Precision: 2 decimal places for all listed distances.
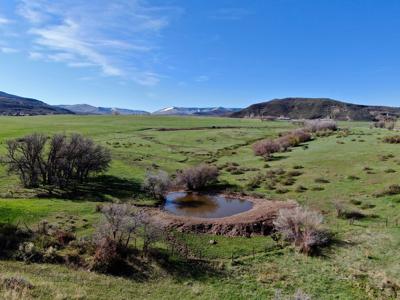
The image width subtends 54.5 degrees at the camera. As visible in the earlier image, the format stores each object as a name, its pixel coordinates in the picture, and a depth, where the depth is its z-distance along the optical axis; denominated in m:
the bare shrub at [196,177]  57.19
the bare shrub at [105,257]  27.24
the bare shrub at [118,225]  30.53
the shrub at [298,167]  66.75
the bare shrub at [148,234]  30.69
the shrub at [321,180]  56.62
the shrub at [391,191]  46.62
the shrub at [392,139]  82.86
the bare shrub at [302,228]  32.03
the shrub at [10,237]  29.32
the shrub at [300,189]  52.67
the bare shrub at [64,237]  31.41
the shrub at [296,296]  21.44
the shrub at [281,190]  52.71
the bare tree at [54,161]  55.50
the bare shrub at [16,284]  20.75
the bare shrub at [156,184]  51.25
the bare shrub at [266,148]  82.25
